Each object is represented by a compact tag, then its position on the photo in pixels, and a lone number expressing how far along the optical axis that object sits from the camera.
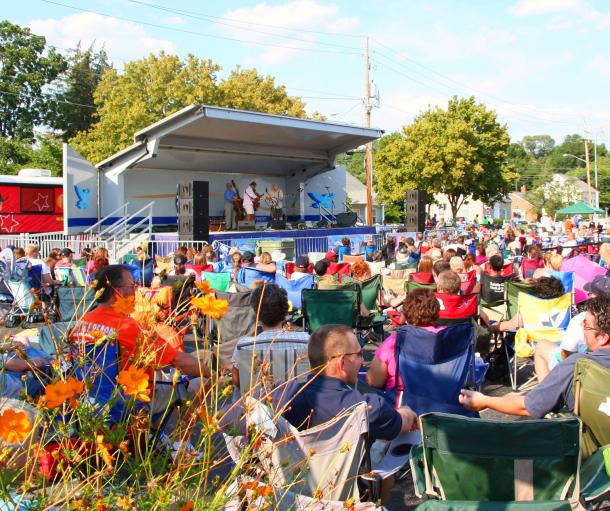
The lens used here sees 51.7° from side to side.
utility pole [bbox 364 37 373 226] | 25.39
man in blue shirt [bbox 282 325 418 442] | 2.50
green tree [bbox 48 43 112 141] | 43.44
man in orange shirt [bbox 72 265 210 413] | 1.68
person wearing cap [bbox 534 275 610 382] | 3.67
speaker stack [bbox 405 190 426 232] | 21.02
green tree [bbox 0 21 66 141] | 39.84
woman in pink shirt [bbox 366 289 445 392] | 3.60
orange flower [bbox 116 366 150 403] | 1.40
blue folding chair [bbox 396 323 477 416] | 3.44
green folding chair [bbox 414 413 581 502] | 2.12
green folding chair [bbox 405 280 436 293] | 6.44
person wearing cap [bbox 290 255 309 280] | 8.23
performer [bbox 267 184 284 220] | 23.64
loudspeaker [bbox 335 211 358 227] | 24.14
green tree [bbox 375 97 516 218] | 34.19
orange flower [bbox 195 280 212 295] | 1.71
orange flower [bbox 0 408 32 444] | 1.26
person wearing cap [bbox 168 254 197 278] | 7.79
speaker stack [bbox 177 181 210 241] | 14.48
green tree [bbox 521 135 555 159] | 115.25
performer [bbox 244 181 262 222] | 22.02
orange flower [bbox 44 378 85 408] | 1.29
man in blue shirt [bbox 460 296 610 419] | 2.73
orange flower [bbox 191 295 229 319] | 1.56
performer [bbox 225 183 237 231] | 22.50
